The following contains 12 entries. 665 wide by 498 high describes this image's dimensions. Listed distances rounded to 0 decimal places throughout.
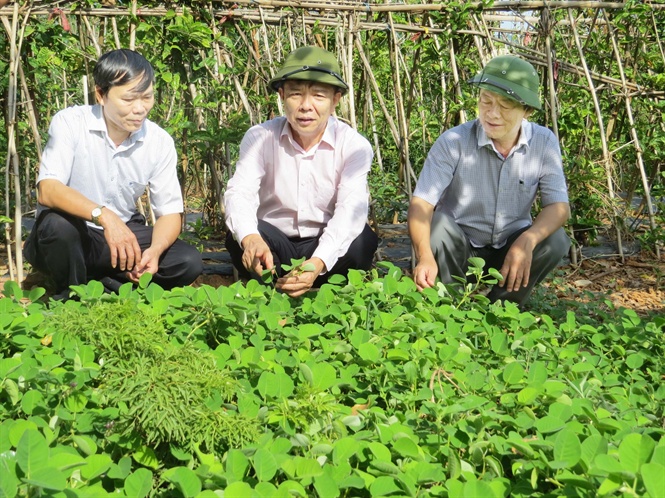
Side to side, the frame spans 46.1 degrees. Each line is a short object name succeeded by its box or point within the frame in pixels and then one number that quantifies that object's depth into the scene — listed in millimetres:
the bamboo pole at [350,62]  4770
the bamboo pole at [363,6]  4340
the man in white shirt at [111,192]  3504
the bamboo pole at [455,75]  4895
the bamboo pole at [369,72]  4852
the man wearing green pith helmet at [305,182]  3619
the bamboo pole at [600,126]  4876
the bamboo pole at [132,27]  4289
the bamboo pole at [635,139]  5129
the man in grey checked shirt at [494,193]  3717
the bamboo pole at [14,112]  3996
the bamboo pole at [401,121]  4758
